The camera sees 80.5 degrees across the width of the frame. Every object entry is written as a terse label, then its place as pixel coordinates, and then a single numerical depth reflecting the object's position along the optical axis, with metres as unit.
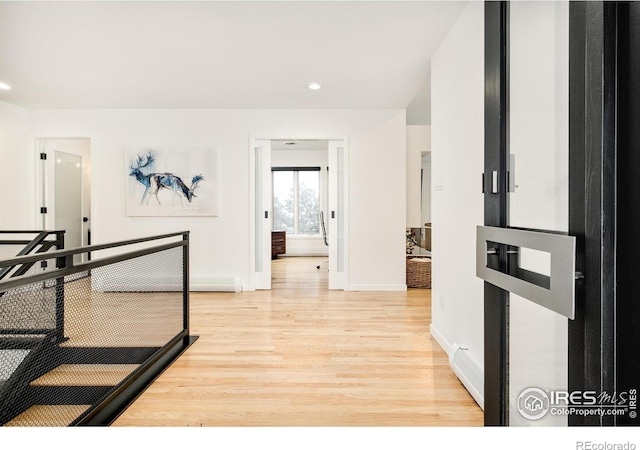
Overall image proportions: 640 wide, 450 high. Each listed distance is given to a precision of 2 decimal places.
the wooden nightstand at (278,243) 8.73
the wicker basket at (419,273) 5.06
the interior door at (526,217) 0.81
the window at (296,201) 9.17
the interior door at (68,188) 5.07
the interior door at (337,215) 5.03
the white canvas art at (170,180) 4.92
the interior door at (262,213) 5.05
